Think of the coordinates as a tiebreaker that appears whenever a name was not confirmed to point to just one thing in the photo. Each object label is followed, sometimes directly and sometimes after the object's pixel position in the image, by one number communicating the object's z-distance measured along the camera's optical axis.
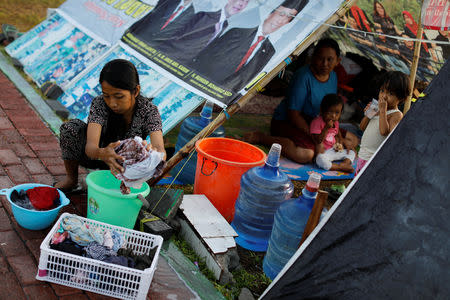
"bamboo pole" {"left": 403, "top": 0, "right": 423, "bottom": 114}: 3.79
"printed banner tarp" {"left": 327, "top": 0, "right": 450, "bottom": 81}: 4.63
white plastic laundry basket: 2.39
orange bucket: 3.48
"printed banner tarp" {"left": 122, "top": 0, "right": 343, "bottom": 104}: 3.94
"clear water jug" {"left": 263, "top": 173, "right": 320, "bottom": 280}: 2.94
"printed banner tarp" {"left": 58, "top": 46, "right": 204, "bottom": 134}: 4.02
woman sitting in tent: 5.11
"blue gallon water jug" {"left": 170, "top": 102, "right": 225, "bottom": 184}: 4.05
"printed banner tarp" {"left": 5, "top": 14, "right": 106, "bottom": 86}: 5.05
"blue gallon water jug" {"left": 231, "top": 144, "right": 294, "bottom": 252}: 3.33
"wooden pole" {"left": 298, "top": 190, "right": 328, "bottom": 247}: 2.51
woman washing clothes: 2.84
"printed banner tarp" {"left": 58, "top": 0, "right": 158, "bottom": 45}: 4.97
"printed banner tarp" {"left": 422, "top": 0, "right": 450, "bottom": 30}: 3.64
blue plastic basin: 2.72
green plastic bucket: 2.76
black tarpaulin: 1.91
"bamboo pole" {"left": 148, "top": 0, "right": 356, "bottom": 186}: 3.62
